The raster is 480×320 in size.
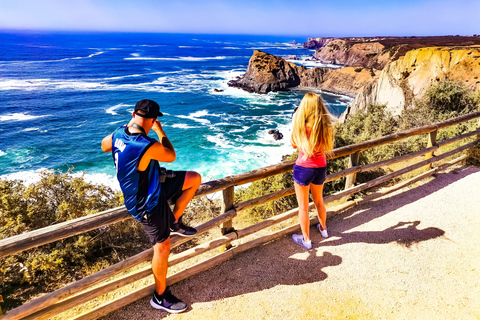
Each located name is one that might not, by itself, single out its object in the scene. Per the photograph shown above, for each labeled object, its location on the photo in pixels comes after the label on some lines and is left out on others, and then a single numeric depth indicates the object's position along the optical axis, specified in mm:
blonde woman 3141
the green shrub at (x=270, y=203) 7523
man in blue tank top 2320
